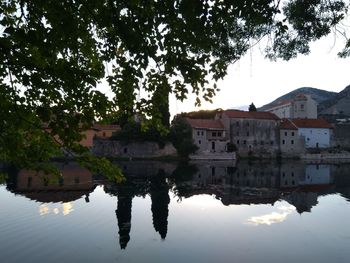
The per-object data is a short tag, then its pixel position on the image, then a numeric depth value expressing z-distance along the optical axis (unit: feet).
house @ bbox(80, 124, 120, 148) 238.27
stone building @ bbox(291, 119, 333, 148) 274.36
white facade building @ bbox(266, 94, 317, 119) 322.14
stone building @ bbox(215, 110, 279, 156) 251.39
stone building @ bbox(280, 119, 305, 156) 259.80
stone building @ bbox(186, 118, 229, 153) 237.45
